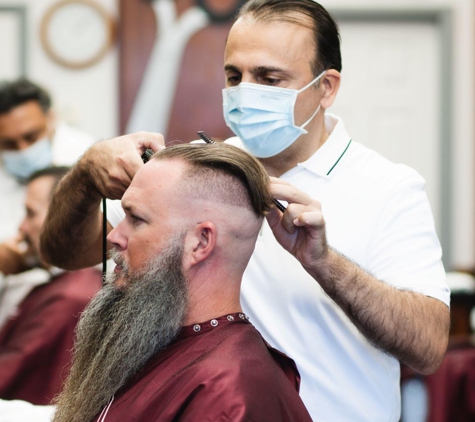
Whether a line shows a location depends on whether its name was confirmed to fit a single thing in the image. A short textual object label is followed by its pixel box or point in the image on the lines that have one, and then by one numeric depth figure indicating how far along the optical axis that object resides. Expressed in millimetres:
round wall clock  4591
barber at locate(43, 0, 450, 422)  1849
